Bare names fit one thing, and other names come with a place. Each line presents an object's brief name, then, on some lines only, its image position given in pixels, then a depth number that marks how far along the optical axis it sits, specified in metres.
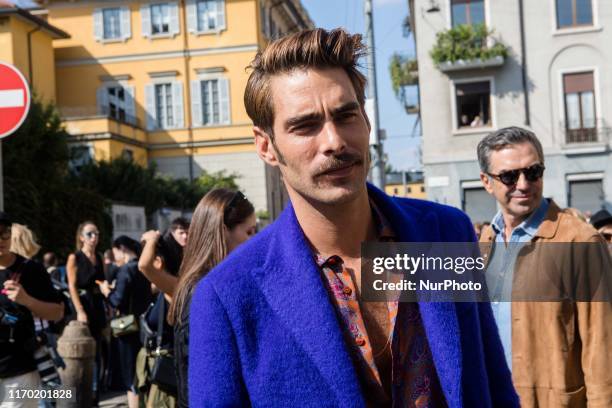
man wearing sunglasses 2.72
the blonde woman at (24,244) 6.43
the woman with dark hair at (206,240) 4.07
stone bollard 7.13
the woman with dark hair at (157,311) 4.91
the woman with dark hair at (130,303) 8.07
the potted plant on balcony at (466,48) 28.02
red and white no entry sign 5.74
